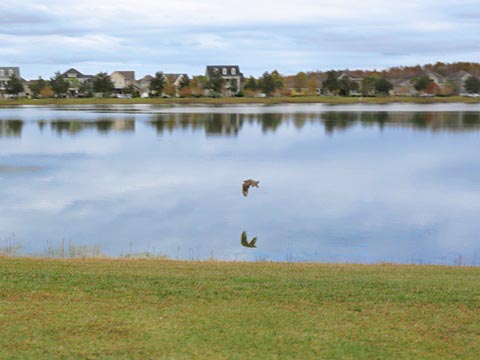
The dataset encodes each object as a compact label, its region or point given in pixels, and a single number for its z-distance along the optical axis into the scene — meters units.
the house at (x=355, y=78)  142.25
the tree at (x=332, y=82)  133.62
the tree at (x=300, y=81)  157.25
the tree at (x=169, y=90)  126.31
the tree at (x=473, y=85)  138.00
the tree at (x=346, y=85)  135.38
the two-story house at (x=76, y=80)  138.50
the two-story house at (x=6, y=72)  152.38
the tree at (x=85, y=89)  130.21
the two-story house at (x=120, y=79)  157.05
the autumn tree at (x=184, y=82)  128.25
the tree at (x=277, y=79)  132.15
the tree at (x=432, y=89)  141.02
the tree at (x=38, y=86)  131.25
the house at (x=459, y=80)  153.00
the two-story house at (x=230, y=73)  148.75
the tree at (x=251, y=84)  128.75
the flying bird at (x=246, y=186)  20.73
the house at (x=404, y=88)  153.38
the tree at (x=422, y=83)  135.75
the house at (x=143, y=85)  145.81
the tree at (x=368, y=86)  138.51
